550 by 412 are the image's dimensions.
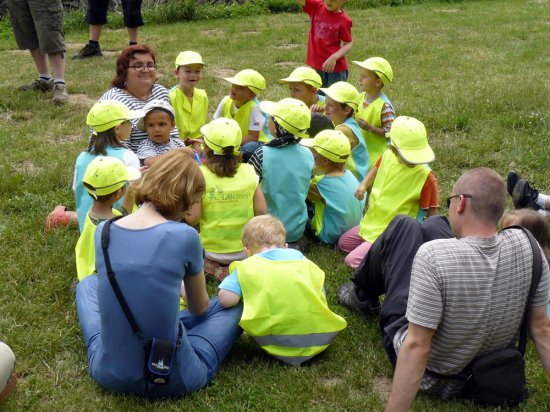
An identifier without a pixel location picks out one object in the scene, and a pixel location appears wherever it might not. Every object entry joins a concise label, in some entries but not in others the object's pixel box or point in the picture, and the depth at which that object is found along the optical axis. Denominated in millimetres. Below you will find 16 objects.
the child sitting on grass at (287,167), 5105
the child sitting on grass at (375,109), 6367
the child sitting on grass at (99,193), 4172
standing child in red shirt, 7598
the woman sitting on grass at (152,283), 3164
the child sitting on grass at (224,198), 4656
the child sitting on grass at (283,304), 3748
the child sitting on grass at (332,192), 5230
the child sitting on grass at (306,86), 6562
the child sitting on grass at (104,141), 4797
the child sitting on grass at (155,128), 5570
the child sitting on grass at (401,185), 4805
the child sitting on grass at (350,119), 6113
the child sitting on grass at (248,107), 6352
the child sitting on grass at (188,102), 6426
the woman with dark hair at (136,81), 5871
